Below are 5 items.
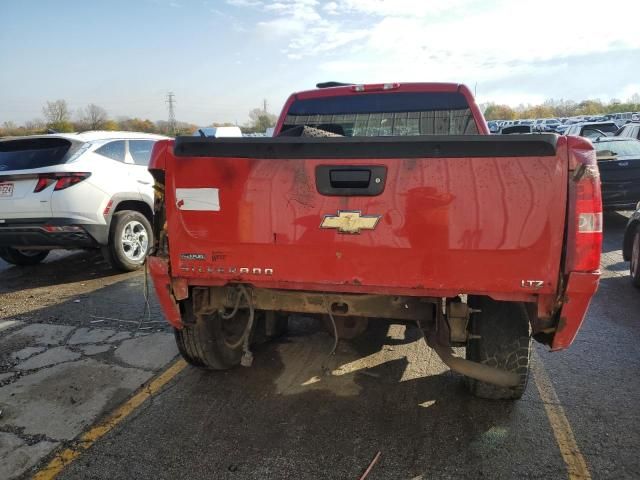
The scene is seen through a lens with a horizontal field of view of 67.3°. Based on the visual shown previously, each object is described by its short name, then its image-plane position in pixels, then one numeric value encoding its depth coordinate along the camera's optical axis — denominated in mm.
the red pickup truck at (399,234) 2391
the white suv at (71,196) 6129
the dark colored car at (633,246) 5918
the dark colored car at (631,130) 15164
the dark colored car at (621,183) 9492
